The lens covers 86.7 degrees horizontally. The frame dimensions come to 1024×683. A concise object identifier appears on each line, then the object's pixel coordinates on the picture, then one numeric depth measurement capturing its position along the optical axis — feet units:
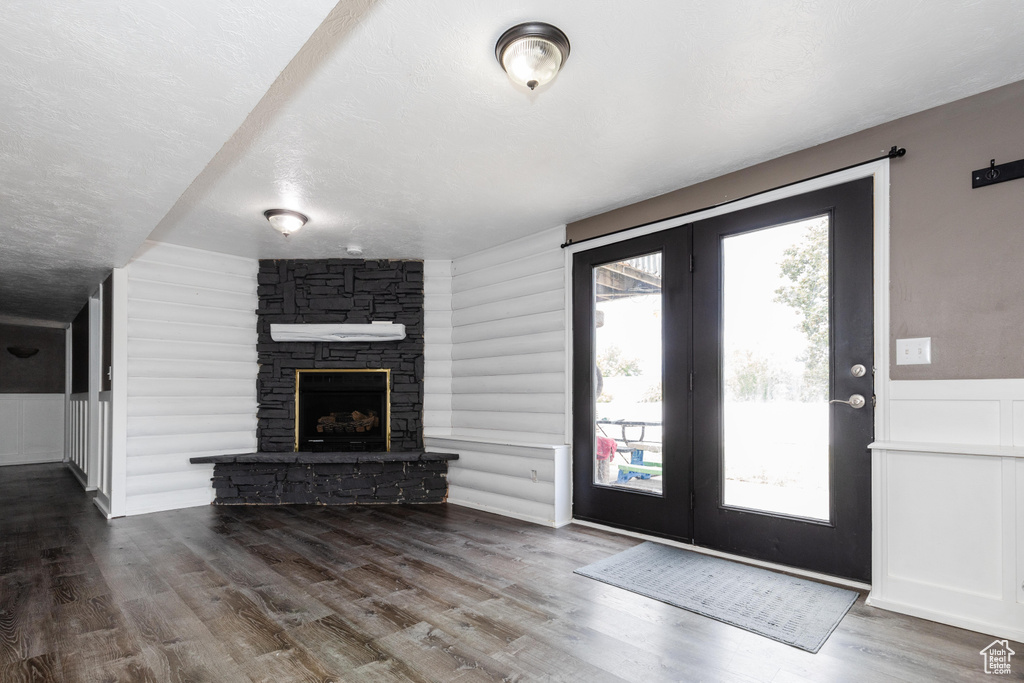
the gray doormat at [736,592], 8.09
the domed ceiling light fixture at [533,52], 6.76
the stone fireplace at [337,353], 18.15
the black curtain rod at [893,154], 9.11
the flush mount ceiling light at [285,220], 13.42
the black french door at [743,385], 9.63
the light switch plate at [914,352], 8.73
